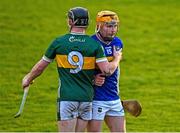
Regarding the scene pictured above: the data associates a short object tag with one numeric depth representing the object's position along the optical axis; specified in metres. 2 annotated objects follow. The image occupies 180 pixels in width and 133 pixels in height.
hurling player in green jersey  19.70
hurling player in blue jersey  20.78
